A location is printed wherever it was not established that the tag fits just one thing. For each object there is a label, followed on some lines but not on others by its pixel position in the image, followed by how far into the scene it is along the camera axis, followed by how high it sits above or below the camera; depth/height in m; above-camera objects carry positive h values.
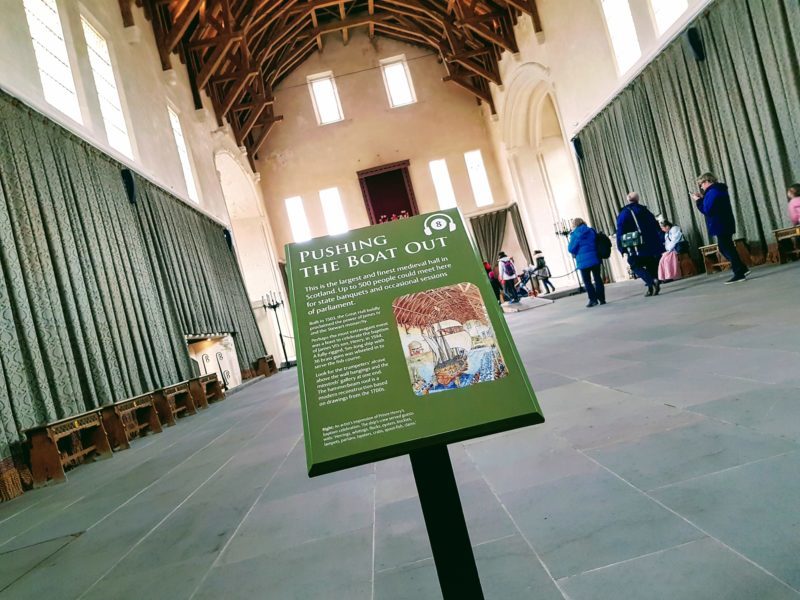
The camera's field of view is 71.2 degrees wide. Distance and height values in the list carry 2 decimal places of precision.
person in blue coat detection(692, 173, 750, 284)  5.98 -0.04
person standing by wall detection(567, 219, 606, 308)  7.78 -0.03
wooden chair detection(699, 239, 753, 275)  8.53 -0.71
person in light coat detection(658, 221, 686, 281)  9.23 -0.45
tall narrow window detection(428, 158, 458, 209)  20.91 +3.74
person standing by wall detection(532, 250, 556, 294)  16.84 -0.43
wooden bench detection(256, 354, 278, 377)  14.03 -0.97
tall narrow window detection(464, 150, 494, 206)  20.97 +3.42
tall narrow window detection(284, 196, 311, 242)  20.69 +3.71
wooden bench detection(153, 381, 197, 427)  7.32 -0.73
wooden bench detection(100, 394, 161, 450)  5.78 -0.66
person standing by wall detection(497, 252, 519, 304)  14.73 -0.29
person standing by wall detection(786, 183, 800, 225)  6.42 -0.10
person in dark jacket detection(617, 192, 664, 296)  6.99 -0.10
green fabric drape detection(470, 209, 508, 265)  20.89 +1.42
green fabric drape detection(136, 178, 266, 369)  9.77 +1.47
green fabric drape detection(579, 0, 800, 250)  6.70 +1.36
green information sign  1.10 -0.12
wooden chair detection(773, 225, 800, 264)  6.74 -0.62
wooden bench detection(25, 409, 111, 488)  4.68 -0.62
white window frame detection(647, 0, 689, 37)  8.99 +3.20
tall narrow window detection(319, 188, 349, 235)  20.81 +3.78
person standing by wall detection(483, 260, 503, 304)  14.27 -0.36
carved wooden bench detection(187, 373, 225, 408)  8.75 -0.78
